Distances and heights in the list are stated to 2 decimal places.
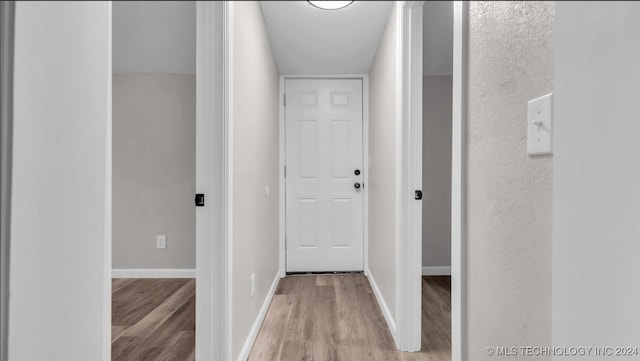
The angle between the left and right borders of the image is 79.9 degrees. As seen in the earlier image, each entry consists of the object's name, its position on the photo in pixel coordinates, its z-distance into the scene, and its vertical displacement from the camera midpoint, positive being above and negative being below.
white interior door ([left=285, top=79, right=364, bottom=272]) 3.99 +0.07
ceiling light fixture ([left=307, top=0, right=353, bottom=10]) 2.79 +1.30
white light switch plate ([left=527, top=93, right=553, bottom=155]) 0.74 +0.11
